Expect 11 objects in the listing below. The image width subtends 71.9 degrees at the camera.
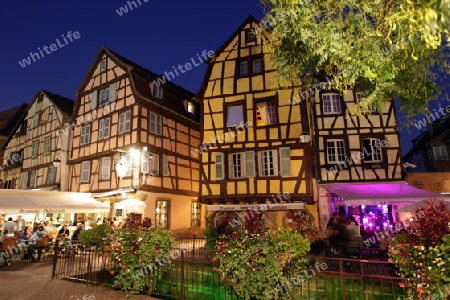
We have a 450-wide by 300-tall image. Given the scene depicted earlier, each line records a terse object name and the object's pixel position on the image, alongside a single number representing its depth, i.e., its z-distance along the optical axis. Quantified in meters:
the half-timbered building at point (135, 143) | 19.55
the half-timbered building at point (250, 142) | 16.86
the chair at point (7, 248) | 12.06
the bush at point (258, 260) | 6.04
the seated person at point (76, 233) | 14.72
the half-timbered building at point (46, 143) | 24.06
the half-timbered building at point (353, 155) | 17.42
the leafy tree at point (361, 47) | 6.80
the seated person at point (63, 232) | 15.00
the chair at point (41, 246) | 12.69
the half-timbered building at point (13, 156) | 29.60
